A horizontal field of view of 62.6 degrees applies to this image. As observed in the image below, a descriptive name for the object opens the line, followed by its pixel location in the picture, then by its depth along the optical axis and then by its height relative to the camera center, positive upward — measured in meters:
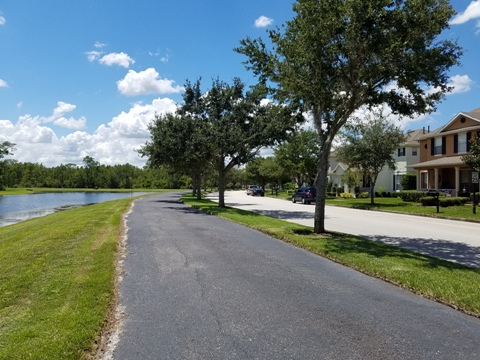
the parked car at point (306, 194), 37.97 -0.72
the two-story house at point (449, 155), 32.25 +2.95
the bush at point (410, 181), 44.34 +0.75
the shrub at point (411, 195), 32.09 -0.65
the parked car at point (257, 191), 61.34 -0.72
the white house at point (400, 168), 45.65 +2.31
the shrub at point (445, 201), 26.69 -0.89
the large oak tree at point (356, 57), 10.72 +3.79
